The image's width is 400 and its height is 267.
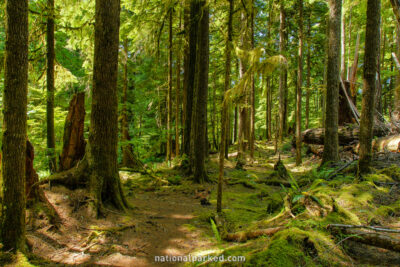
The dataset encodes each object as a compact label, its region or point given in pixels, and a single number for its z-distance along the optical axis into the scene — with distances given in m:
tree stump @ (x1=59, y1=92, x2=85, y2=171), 5.84
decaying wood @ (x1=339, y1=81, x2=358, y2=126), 11.80
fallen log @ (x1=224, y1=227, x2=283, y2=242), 3.40
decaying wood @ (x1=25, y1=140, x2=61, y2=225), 3.93
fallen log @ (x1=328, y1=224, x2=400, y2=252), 2.48
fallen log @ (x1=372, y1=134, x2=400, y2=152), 8.41
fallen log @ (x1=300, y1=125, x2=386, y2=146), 10.23
